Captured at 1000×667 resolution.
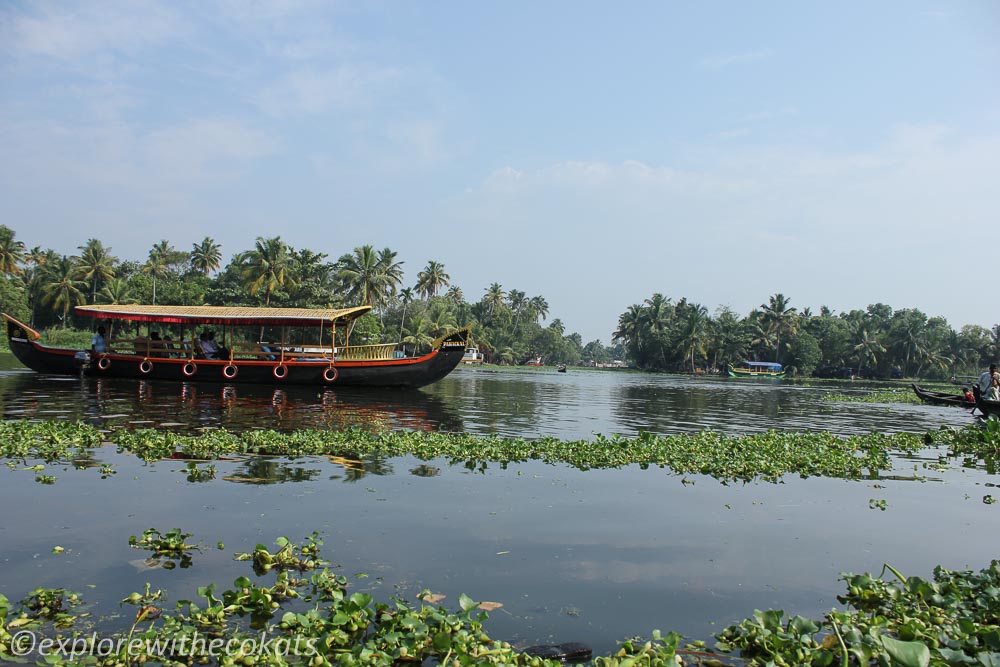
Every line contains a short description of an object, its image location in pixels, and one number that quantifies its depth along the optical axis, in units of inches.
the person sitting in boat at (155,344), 1095.0
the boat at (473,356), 3732.8
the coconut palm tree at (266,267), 2343.8
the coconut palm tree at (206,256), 3567.9
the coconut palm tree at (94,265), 2780.5
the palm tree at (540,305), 5182.1
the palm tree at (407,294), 3267.7
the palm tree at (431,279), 3449.8
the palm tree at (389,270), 2630.4
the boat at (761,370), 3587.6
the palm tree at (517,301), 4731.8
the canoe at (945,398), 1011.8
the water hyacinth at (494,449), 447.5
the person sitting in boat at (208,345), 1123.3
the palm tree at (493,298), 4357.8
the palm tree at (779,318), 3897.6
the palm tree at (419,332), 3115.2
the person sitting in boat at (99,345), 1120.8
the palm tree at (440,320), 3238.2
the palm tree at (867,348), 3670.5
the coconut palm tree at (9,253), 2652.6
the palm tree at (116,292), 2659.9
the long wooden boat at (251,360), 1085.8
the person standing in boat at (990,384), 800.3
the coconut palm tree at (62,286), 2630.4
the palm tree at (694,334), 3646.7
